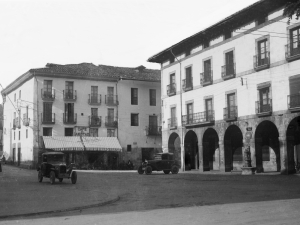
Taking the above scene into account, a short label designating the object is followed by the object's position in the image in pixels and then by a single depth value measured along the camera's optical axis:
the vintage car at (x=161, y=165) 28.61
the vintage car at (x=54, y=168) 19.28
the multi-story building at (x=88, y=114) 42.59
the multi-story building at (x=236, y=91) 24.75
